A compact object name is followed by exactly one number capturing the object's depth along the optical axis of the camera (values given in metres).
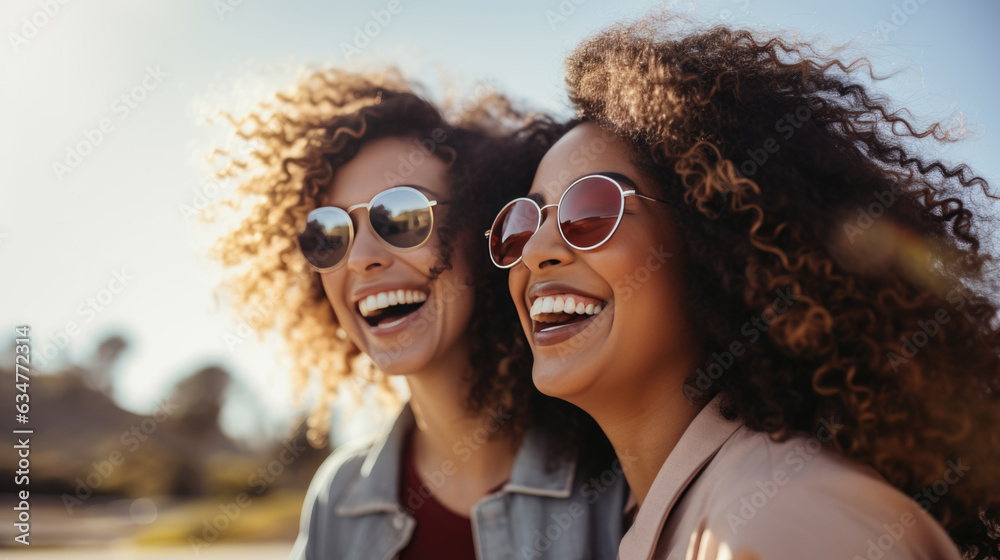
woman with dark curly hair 0.52
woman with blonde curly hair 0.74
